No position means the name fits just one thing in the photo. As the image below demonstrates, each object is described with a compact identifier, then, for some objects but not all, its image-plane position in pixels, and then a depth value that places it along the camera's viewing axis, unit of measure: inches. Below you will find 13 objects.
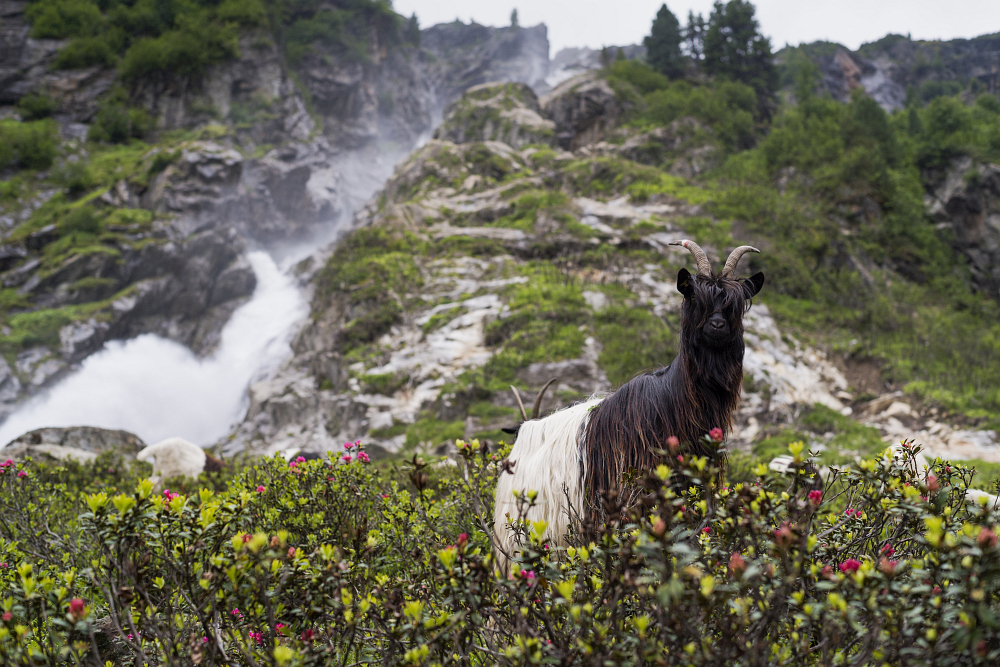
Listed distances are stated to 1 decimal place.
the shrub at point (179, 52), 1539.1
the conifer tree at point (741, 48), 1414.9
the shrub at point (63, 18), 1502.2
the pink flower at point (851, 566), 65.8
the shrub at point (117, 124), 1391.9
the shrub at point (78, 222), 1056.8
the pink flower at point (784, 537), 60.7
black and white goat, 131.8
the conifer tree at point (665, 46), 1499.8
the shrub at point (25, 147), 1205.7
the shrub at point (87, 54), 1505.9
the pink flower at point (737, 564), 64.3
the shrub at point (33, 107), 1368.1
